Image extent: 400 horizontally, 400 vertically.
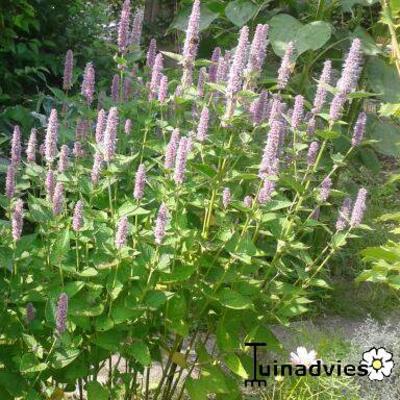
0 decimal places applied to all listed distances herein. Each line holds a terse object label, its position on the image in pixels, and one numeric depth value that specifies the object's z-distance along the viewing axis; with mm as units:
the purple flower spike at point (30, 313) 2029
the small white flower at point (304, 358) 2426
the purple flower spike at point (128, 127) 2276
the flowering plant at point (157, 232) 2021
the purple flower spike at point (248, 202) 2192
